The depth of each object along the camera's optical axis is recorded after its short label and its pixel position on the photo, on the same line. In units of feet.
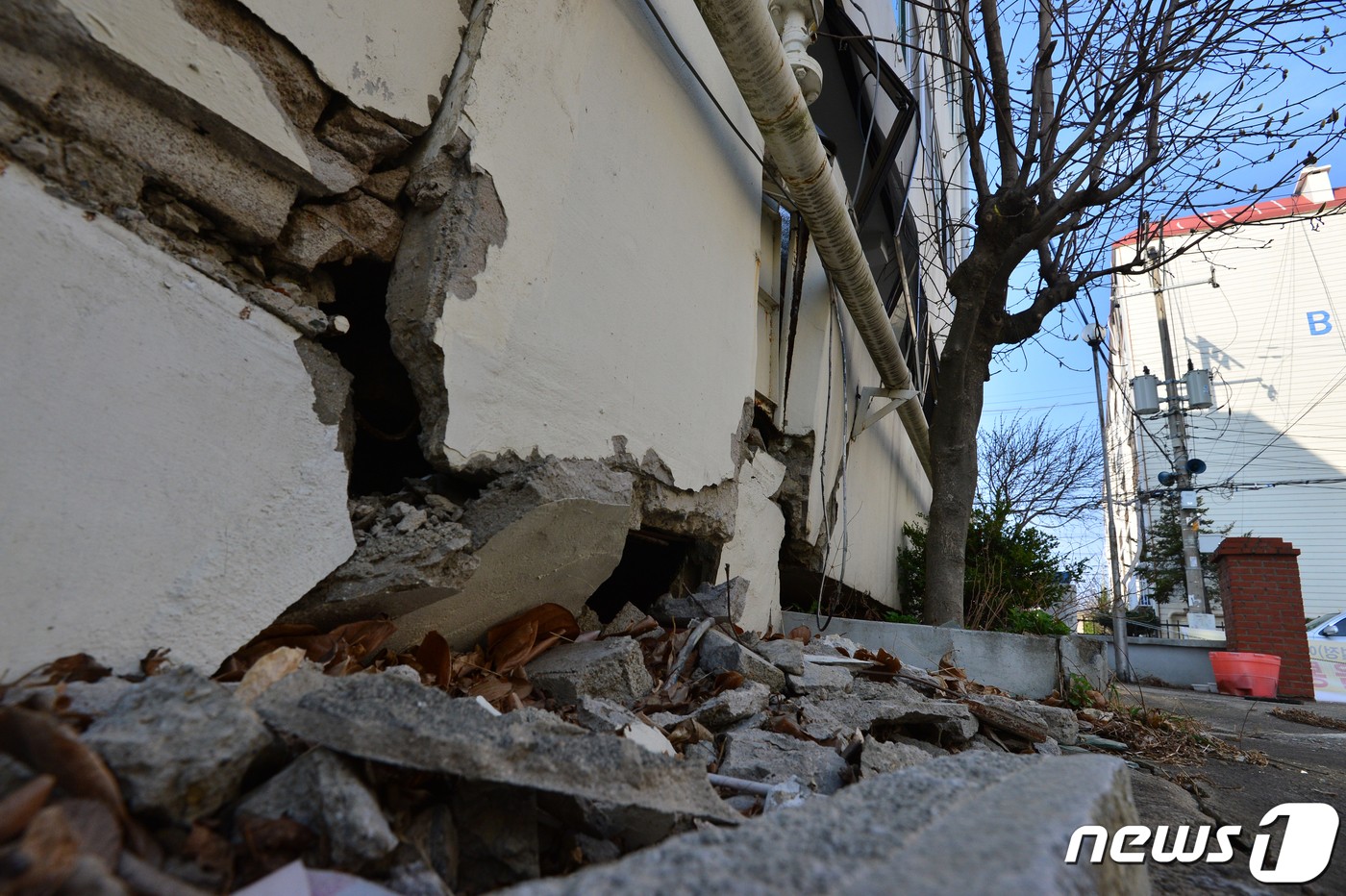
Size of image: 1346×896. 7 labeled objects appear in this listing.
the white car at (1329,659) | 31.53
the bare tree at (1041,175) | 15.39
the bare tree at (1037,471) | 55.52
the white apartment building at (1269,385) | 63.36
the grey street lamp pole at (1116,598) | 27.14
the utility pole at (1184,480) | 44.12
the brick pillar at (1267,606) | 29.60
